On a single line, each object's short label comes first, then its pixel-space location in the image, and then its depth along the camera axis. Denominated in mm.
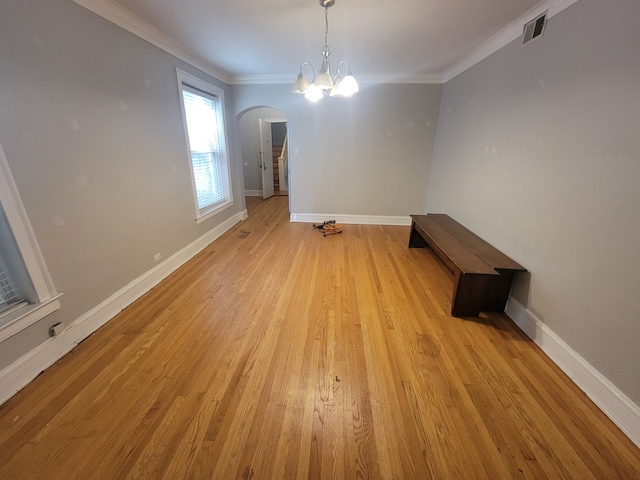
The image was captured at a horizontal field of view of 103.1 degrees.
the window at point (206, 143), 3211
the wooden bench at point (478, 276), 2098
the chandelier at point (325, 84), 2034
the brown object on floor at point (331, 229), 4242
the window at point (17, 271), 1423
